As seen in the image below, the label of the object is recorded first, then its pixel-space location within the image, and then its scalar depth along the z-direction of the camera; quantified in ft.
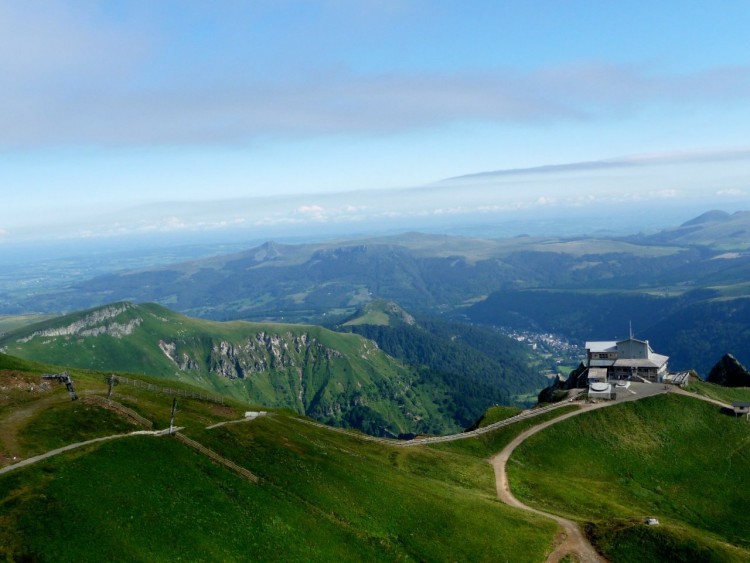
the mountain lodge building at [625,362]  529.86
